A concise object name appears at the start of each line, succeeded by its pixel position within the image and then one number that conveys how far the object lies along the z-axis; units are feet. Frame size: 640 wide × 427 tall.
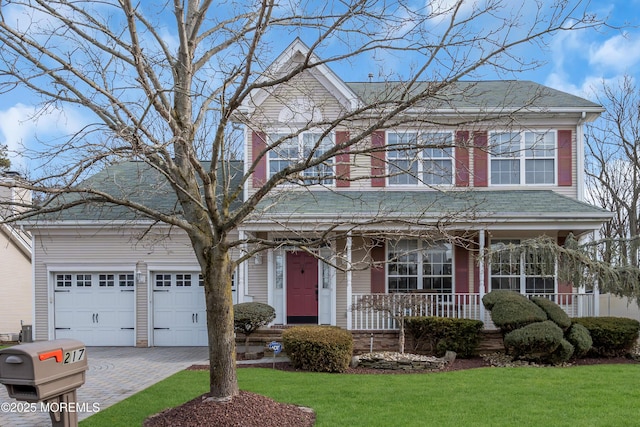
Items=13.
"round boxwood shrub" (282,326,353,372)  37.14
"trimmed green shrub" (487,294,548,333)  39.63
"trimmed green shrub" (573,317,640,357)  40.60
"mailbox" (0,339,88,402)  15.53
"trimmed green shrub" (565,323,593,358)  38.93
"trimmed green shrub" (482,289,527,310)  41.68
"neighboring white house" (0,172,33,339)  69.56
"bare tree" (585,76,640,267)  85.87
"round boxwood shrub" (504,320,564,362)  37.70
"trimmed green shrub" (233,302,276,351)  42.57
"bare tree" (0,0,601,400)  19.66
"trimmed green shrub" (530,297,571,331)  39.55
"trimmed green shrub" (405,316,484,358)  41.88
